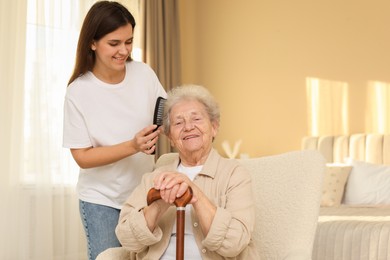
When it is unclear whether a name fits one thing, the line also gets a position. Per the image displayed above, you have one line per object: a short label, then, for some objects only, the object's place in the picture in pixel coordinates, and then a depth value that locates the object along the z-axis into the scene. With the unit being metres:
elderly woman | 2.19
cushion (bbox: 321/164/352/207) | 5.26
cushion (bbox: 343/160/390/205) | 5.16
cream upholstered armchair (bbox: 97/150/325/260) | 2.42
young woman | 2.62
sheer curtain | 5.67
